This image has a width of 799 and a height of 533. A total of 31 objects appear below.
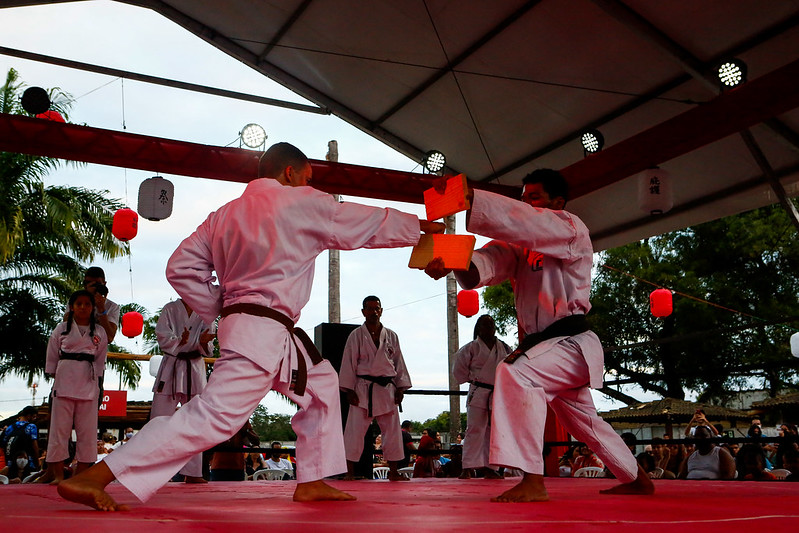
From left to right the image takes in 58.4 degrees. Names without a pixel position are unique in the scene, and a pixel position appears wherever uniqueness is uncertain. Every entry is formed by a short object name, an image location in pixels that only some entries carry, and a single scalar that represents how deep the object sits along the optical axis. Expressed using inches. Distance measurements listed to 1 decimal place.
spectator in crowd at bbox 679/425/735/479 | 221.8
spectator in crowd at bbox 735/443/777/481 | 210.7
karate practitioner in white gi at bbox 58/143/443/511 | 87.1
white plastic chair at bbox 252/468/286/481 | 305.9
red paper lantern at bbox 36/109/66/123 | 300.5
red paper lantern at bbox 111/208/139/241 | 307.0
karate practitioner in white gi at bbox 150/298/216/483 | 191.0
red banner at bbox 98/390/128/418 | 585.6
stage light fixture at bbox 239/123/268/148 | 324.8
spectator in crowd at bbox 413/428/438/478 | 331.6
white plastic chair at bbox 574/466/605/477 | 282.1
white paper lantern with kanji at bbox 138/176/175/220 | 296.5
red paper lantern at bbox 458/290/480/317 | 403.9
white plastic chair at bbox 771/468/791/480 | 227.9
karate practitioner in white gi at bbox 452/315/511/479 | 245.4
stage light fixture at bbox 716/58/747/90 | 242.8
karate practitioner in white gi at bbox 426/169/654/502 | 98.0
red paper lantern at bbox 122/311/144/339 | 406.6
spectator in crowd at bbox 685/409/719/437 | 260.5
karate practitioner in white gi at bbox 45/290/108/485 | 175.3
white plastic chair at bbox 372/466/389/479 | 358.0
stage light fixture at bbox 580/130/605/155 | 291.7
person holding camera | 183.8
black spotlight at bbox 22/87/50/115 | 283.7
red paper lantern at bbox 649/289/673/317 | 401.7
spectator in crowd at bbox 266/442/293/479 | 399.2
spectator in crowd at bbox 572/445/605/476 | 307.6
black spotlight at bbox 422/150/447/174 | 344.2
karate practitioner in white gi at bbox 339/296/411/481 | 229.1
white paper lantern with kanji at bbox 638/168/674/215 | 269.7
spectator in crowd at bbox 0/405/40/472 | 316.5
